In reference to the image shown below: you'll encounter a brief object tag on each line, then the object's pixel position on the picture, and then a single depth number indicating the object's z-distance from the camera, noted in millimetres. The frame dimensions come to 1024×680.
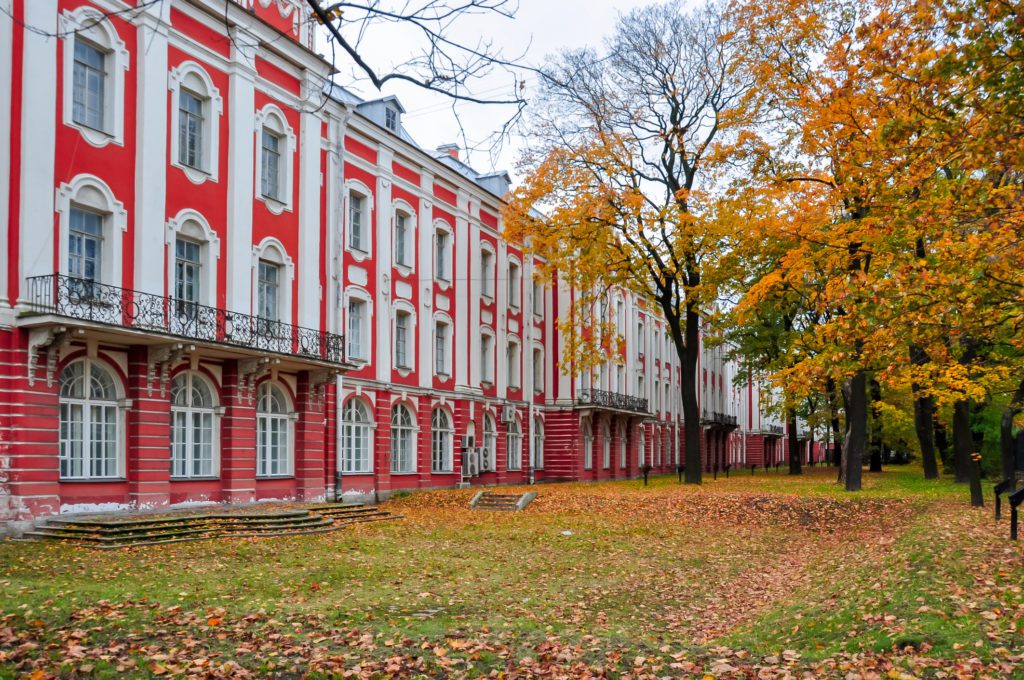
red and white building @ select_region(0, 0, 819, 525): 16891
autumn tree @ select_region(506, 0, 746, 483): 28875
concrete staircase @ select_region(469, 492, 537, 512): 25406
